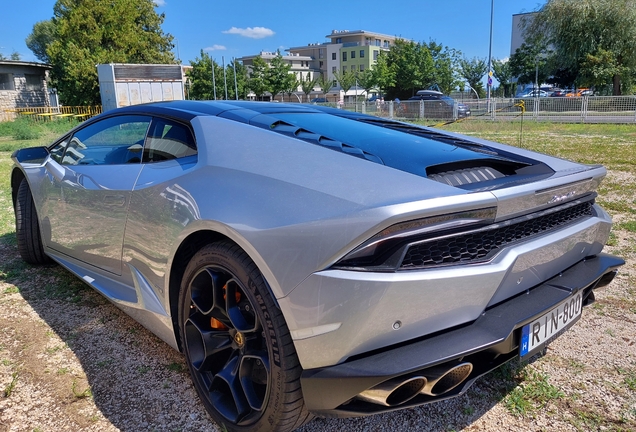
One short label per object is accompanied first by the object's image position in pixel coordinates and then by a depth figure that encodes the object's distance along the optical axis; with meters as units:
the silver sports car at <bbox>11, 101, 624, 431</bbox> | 1.54
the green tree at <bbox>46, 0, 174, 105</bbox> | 32.34
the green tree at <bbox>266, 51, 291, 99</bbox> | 56.75
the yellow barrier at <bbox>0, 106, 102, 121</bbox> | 27.11
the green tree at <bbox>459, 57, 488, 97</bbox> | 57.22
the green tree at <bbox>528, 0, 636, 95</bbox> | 29.36
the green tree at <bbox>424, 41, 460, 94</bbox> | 52.69
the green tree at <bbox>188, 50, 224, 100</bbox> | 52.09
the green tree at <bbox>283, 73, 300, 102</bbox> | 57.43
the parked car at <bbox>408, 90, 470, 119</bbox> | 25.39
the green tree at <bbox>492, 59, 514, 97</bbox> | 54.48
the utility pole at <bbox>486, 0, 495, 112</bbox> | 37.44
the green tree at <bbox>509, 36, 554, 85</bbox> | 43.16
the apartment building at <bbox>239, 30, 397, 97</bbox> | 93.62
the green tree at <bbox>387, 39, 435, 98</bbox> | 51.47
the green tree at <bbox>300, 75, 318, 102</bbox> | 62.09
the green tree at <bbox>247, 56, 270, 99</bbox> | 56.53
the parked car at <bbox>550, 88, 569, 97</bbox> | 39.62
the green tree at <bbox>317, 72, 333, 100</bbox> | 68.75
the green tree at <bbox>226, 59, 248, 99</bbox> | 53.53
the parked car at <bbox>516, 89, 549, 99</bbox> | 40.31
